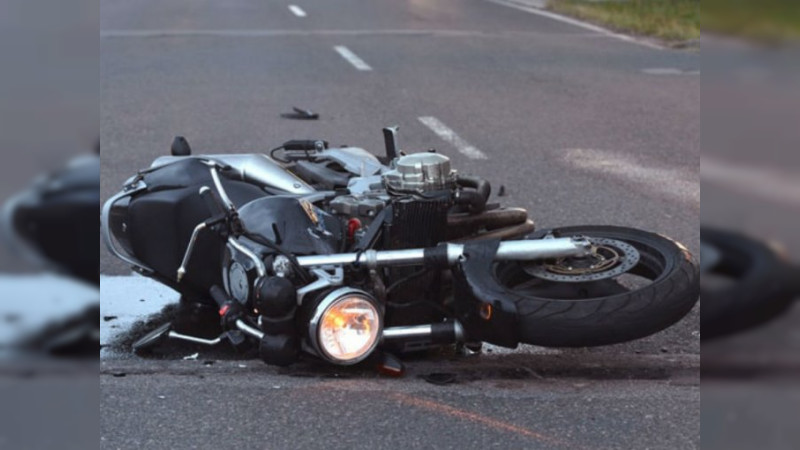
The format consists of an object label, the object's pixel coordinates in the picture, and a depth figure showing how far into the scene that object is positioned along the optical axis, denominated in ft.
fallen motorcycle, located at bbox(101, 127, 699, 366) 26.68
